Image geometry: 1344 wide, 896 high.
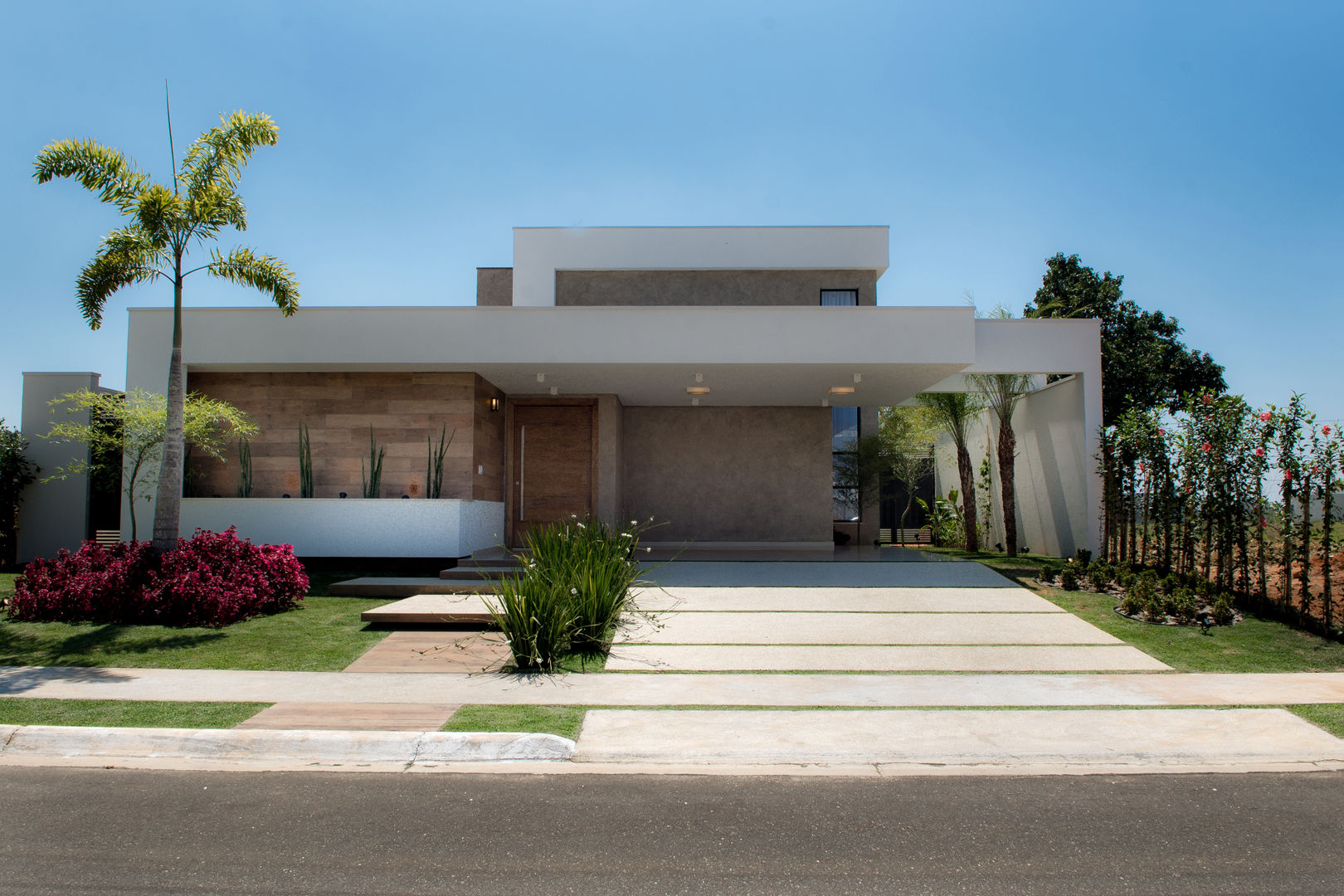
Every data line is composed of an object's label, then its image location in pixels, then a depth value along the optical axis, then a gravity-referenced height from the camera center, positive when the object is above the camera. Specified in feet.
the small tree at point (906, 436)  59.11 +3.21
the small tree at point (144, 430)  33.96 +2.03
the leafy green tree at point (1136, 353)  94.53 +14.95
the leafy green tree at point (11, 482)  43.86 -0.39
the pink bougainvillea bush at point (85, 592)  27.17 -3.95
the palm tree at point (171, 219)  27.68 +9.03
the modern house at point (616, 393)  38.37 +4.78
